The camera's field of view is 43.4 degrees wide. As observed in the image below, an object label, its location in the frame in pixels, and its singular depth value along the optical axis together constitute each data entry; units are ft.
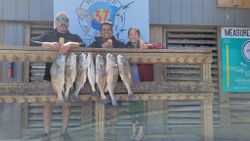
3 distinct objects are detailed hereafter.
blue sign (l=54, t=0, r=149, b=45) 18.58
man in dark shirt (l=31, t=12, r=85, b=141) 14.83
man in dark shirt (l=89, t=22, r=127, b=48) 16.42
